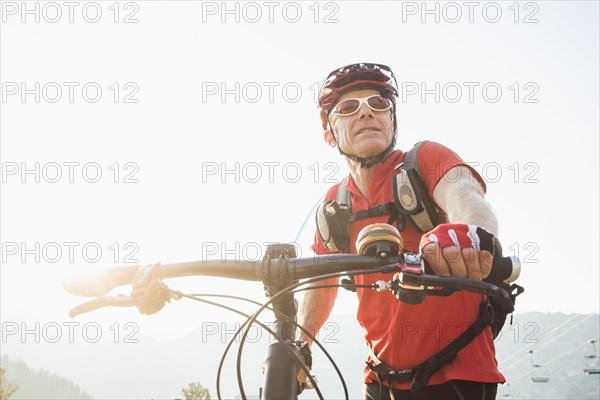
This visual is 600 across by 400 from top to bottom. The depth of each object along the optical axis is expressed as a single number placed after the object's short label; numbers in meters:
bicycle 1.53
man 2.05
